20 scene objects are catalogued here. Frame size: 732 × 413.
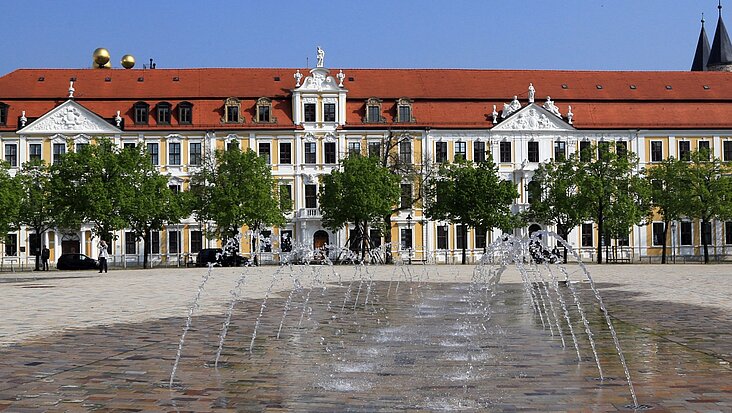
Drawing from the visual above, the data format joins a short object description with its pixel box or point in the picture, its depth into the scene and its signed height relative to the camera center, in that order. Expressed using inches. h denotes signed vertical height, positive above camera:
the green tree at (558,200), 2122.3 +30.1
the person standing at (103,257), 1592.8 -63.8
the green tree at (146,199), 1851.6 +41.2
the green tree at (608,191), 2081.7 +46.4
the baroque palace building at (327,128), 2388.0 +230.6
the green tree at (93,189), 1666.8 +59.4
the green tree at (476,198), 2124.8 +35.9
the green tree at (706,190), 2148.1 +46.0
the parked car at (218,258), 2087.8 -92.1
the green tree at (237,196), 2107.5 +51.0
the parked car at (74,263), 2064.5 -94.3
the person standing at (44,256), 1995.6 -75.9
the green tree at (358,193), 2130.9 +52.0
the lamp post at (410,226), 2430.4 -29.3
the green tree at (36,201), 2093.9 +45.9
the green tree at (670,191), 2169.0 +46.8
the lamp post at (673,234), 2462.4 -62.8
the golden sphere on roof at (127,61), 3061.0 +522.7
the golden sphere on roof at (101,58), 2999.5 +525.8
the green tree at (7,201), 1593.3 +36.3
